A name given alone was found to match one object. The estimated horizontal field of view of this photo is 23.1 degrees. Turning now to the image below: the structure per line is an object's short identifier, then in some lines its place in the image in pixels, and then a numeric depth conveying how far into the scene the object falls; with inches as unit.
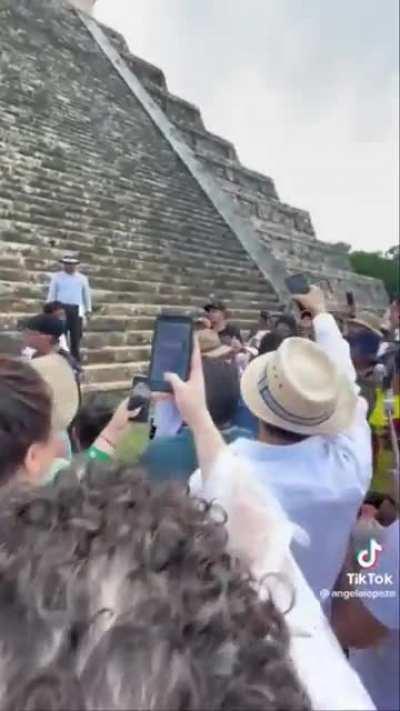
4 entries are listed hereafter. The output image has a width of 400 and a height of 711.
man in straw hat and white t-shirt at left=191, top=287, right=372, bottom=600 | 75.5
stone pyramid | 365.4
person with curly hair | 22.4
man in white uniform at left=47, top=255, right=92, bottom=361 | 318.7
